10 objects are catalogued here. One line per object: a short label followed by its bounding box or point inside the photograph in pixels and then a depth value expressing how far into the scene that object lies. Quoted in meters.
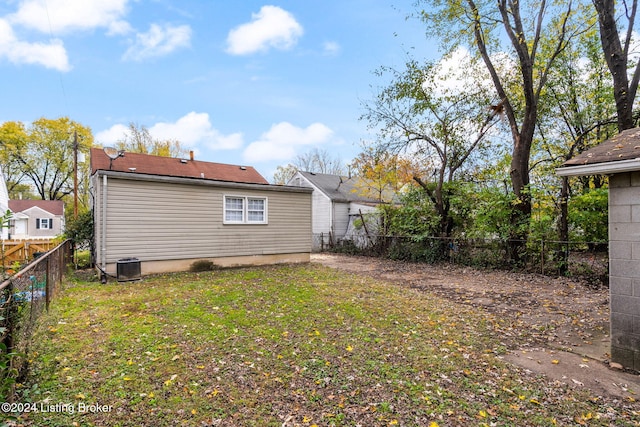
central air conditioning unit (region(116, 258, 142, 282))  8.30
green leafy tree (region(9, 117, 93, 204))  29.75
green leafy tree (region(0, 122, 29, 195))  28.31
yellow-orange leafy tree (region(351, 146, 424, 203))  14.66
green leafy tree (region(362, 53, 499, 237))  12.20
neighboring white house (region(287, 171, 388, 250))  18.83
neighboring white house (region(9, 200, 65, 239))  30.45
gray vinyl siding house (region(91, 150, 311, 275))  8.59
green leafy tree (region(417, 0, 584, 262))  10.09
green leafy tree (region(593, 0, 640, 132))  8.32
